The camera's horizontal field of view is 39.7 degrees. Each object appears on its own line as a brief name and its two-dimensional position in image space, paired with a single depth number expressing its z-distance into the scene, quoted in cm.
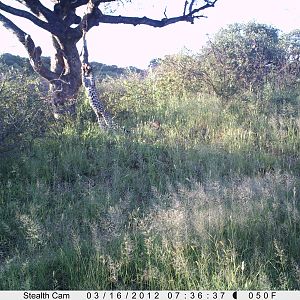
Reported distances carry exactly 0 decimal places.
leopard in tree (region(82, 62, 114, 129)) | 766
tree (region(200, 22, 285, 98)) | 870
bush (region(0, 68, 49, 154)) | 592
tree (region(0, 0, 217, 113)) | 820
